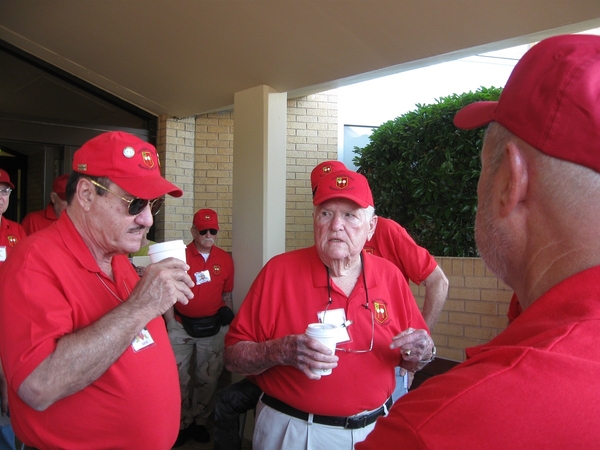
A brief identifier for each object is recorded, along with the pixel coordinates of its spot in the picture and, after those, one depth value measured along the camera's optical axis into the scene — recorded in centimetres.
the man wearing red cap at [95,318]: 169
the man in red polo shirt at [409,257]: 396
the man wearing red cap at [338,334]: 237
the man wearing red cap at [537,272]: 72
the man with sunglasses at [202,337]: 549
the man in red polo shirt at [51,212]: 528
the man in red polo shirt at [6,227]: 432
